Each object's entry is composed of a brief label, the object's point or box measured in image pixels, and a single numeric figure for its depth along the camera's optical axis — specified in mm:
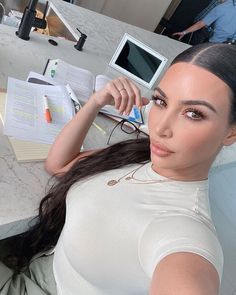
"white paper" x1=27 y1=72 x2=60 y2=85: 1294
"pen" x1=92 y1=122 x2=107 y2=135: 1277
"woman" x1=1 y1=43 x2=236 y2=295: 573
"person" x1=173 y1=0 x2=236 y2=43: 3469
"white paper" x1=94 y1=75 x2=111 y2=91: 1525
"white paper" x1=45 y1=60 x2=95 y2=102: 1414
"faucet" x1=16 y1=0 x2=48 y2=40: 1508
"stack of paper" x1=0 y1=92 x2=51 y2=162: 968
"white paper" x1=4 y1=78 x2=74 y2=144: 1042
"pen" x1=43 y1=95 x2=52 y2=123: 1137
